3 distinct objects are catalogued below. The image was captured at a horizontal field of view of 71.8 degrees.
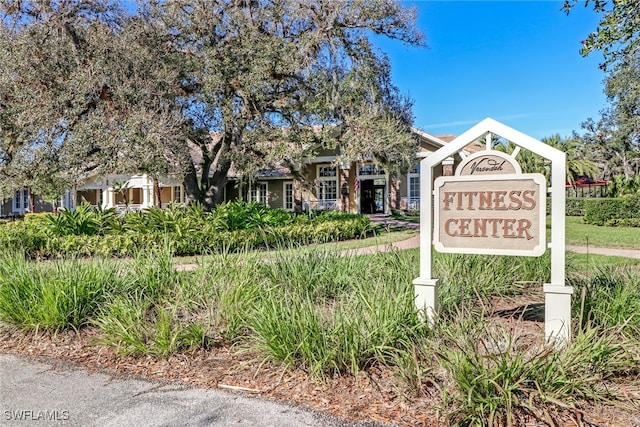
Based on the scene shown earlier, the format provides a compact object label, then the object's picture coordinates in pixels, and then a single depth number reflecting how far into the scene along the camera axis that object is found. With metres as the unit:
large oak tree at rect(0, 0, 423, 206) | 13.03
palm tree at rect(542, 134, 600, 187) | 31.56
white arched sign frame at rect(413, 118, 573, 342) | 3.88
